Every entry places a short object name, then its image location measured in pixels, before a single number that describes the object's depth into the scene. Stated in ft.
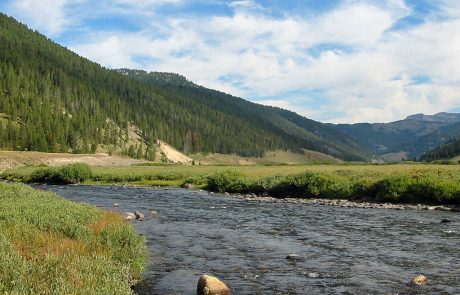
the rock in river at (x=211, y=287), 49.69
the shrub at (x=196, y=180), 238.27
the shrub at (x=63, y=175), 258.16
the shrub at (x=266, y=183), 188.09
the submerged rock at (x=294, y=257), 69.15
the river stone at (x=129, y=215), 111.43
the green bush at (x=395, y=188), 149.59
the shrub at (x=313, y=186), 168.04
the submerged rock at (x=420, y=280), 55.42
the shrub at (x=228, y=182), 202.49
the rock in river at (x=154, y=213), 121.36
